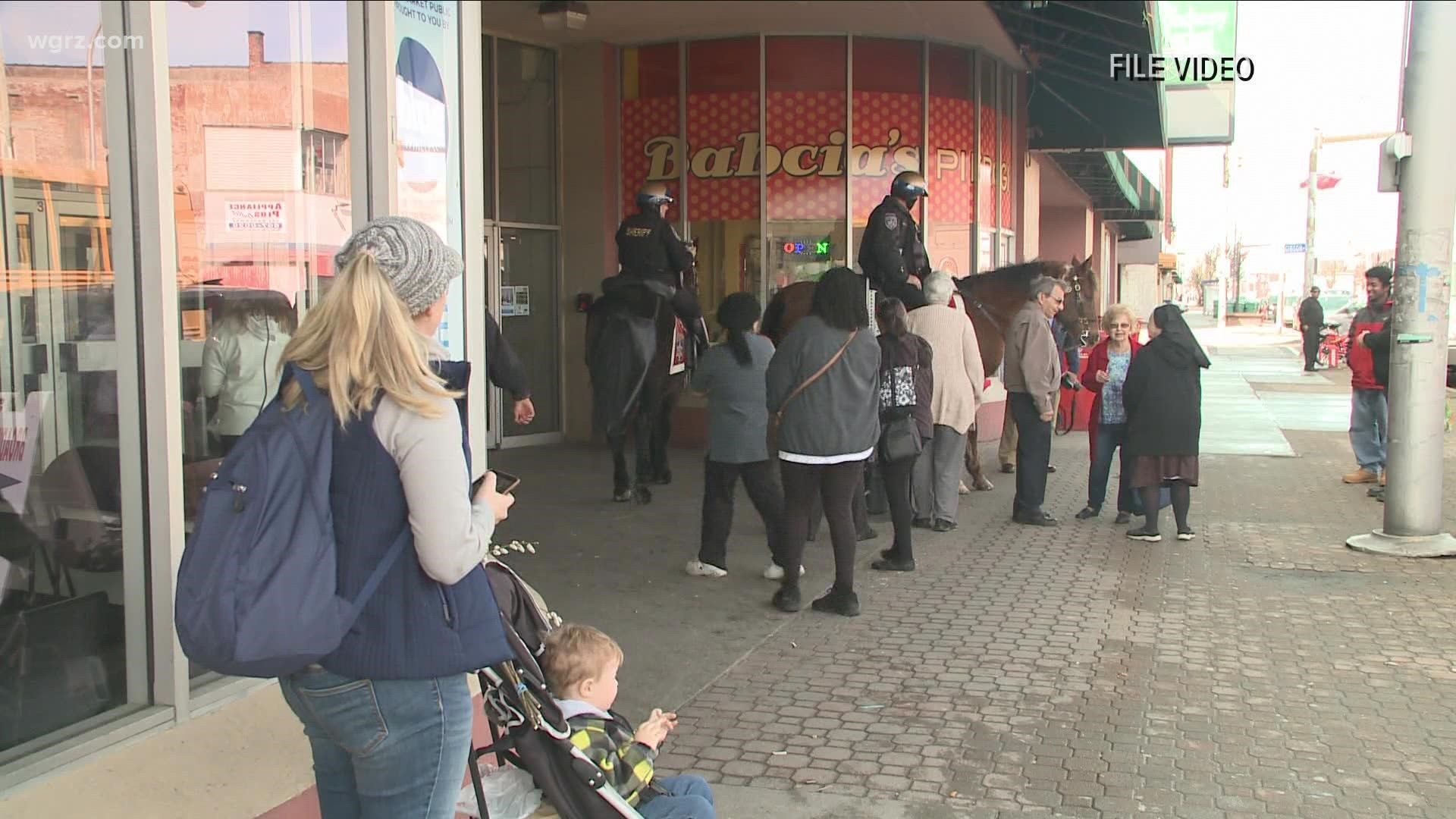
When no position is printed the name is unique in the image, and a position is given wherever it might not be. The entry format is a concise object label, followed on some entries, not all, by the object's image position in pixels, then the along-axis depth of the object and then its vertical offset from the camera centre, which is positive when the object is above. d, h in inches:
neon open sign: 532.7 +26.9
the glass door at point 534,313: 522.3 -1.1
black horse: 369.7 -13.4
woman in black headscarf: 337.1 -27.8
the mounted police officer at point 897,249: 367.2 +19.2
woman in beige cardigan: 355.3 -21.3
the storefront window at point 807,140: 524.7 +73.3
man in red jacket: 428.8 -28.3
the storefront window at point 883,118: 530.6 +84.5
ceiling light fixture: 428.1 +103.6
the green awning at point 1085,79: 527.8 +120.0
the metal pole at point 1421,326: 317.7 -3.5
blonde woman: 89.4 -16.5
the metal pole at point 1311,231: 1592.4 +109.3
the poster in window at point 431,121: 177.2 +28.0
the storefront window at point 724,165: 525.0 +62.8
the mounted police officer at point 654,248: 376.8 +19.5
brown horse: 399.2 +3.9
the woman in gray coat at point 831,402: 255.3 -19.0
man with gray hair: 366.3 -25.4
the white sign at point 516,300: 521.7 +4.4
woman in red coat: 371.6 -24.0
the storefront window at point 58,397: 145.6 -11.1
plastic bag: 113.9 -45.0
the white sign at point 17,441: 152.0 -16.6
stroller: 107.7 -38.4
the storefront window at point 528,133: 521.3 +76.4
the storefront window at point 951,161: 552.1 +68.9
